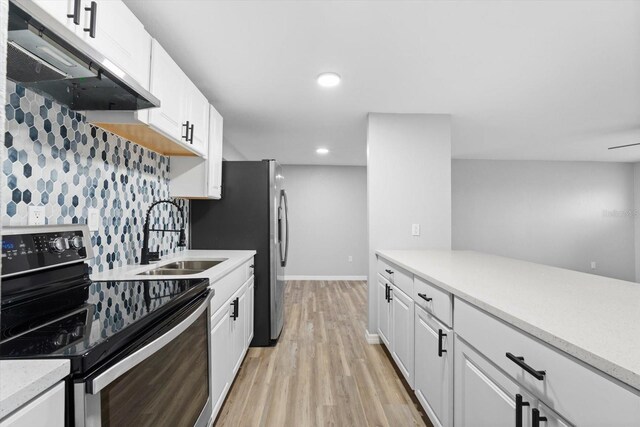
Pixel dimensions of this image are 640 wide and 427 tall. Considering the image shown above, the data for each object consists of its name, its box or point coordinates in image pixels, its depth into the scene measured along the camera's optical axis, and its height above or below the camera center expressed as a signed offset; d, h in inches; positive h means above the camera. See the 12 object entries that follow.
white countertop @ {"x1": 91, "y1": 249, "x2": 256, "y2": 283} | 65.7 -10.5
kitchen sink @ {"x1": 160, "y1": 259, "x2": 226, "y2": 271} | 90.6 -11.6
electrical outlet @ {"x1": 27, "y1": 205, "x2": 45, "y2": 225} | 50.7 +1.2
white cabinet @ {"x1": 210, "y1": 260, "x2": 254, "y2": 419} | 70.5 -27.6
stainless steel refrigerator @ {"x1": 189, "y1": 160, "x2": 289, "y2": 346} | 117.8 +0.1
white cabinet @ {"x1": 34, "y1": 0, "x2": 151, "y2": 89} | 41.9 +28.8
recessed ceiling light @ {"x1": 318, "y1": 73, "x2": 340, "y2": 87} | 92.3 +42.4
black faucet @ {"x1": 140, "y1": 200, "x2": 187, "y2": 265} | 80.4 -6.5
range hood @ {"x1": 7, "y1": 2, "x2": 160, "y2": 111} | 36.4 +21.3
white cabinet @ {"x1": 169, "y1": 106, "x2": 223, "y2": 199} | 101.0 +14.9
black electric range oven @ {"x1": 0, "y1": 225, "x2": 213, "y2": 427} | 29.8 -11.5
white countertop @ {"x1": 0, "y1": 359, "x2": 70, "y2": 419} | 22.5 -11.8
